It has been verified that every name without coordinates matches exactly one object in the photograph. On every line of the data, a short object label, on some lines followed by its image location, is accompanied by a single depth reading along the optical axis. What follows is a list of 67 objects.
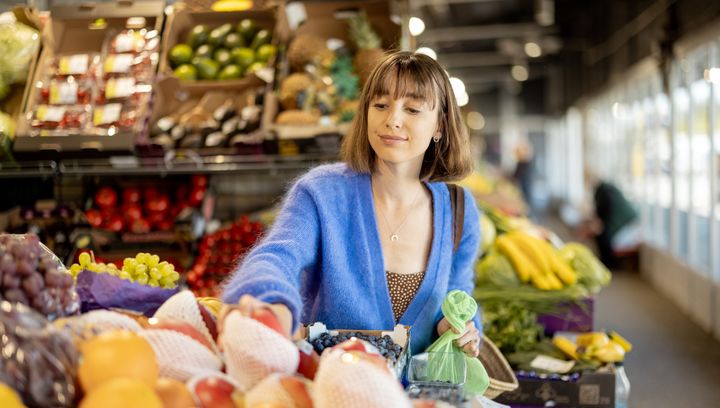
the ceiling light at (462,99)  12.28
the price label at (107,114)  4.11
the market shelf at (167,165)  3.87
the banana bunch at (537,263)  4.48
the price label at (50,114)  4.09
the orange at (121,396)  1.17
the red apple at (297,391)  1.34
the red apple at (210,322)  1.65
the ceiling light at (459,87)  11.73
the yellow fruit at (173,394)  1.29
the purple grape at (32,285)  1.44
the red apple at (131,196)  4.29
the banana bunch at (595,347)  3.65
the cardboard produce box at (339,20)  4.43
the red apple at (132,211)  4.19
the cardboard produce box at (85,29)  4.16
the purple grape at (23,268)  1.46
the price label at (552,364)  3.53
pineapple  4.24
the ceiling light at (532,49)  17.23
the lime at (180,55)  4.50
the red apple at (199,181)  4.34
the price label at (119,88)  4.24
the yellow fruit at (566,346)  3.79
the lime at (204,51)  4.50
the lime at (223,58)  4.53
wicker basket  2.74
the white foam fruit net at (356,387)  1.26
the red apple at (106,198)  4.26
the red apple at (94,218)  4.14
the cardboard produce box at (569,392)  3.39
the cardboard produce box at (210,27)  4.38
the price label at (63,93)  4.20
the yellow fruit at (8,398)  1.15
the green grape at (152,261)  2.20
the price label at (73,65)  4.32
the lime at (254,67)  4.43
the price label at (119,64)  4.35
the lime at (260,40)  4.57
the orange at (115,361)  1.26
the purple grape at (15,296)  1.42
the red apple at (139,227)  4.18
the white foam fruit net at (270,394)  1.32
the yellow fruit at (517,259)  4.52
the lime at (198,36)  4.59
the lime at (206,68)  4.46
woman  2.17
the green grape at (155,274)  2.15
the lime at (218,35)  4.59
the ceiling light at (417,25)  6.65
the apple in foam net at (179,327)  1.47
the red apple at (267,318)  1.44
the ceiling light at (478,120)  29.92
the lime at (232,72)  4.47
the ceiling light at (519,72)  23.17
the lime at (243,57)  4.48
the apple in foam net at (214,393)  1.33
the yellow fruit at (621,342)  3.80
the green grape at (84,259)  2.08
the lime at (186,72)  4.44
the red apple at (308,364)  1.53
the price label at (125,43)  4.44
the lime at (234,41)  4.55
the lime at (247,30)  4.65
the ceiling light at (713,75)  7.38
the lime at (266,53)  4.47
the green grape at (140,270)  2.15
